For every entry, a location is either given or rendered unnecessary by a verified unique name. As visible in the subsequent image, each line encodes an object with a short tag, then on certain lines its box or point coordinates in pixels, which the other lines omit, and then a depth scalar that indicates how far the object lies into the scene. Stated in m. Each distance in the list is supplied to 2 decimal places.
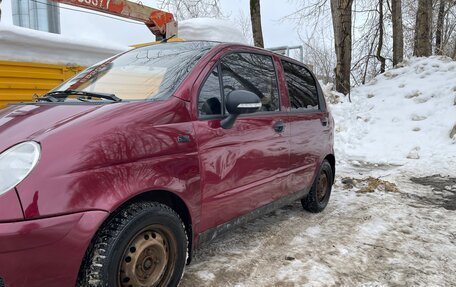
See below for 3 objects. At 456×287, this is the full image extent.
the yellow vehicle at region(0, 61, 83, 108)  5.31
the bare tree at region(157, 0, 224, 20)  15.55
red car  2.01
